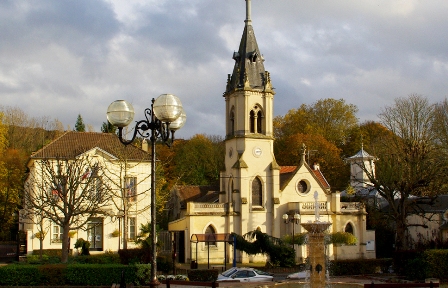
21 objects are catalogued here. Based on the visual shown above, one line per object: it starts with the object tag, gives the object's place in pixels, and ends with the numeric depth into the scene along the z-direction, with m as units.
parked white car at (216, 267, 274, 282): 28.67
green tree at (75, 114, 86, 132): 70.44
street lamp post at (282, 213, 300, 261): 43.53
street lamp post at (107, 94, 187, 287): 13.49
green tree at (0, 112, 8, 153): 57.38
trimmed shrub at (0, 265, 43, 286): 24.81
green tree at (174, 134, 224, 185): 70.01
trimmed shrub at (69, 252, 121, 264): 32.44
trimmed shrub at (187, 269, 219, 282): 28.70
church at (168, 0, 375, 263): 45.56
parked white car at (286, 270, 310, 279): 30.35
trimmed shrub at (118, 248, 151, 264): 32.62
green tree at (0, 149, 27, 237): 51.71
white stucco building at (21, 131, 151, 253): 41.53
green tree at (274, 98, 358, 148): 74.81
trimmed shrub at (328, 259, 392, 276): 32.94
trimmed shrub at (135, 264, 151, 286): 24.97
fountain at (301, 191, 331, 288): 22.78
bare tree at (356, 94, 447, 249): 37.69
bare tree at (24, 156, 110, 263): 30.23
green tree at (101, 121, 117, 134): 58.20
